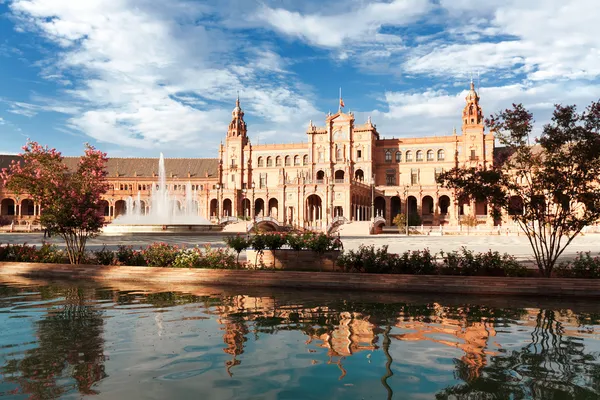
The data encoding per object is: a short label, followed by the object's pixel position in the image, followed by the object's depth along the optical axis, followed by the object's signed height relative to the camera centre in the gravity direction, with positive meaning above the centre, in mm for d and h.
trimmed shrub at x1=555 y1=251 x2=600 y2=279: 13711 -1453
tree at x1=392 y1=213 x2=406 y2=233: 61600 -260
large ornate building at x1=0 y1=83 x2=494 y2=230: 72375 +8276
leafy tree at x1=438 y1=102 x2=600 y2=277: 14102 +1360
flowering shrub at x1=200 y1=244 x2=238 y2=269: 16203 -1330
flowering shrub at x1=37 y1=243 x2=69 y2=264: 18531 -1294
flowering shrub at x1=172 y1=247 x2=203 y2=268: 16281 -1321
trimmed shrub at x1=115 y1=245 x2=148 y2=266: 17380 -1299
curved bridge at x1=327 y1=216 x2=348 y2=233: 58250 -196
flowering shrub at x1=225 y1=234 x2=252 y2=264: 16672 -757
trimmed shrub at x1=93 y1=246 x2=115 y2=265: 17703 -1312
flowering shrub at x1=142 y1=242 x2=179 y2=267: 16797 -1191
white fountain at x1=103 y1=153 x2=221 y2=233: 43344 +75
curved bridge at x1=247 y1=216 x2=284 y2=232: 59744 -266
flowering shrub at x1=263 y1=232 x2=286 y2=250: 16203 -668
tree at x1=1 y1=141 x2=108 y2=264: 17672 +1266
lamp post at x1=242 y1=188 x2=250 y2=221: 87812 +3610
